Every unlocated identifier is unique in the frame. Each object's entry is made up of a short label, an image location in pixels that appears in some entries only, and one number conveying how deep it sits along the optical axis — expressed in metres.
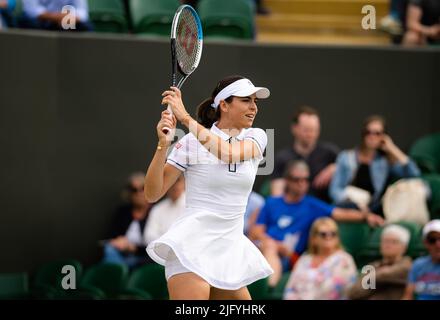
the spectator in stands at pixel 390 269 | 15.77
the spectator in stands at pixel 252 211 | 17.44
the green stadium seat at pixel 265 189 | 18.42
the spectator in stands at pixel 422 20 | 20.14
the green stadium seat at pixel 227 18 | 19.70
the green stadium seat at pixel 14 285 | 17.42
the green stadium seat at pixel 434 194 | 17.45
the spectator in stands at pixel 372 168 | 17.87
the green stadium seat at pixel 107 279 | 16.89
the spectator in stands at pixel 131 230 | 18.02
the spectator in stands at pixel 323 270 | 15.91
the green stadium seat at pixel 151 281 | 16.87
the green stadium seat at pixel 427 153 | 18.89
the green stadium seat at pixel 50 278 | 17.02
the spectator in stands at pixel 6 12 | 18.48
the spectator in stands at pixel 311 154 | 18.20
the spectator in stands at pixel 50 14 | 18.44
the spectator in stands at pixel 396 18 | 20.67
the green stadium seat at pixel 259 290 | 16.09
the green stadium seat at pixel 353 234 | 17.47
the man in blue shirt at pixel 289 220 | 17.06
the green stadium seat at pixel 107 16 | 19.44
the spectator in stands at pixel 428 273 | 15.30
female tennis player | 10.66
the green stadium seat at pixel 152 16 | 19.61
